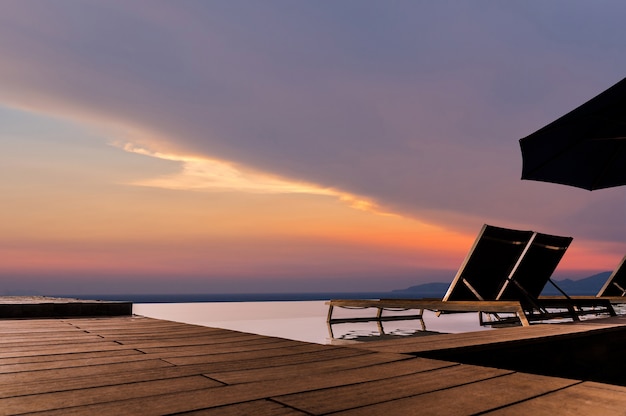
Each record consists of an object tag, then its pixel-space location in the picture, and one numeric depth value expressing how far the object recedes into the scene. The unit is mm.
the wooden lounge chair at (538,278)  5438
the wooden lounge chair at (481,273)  5043
